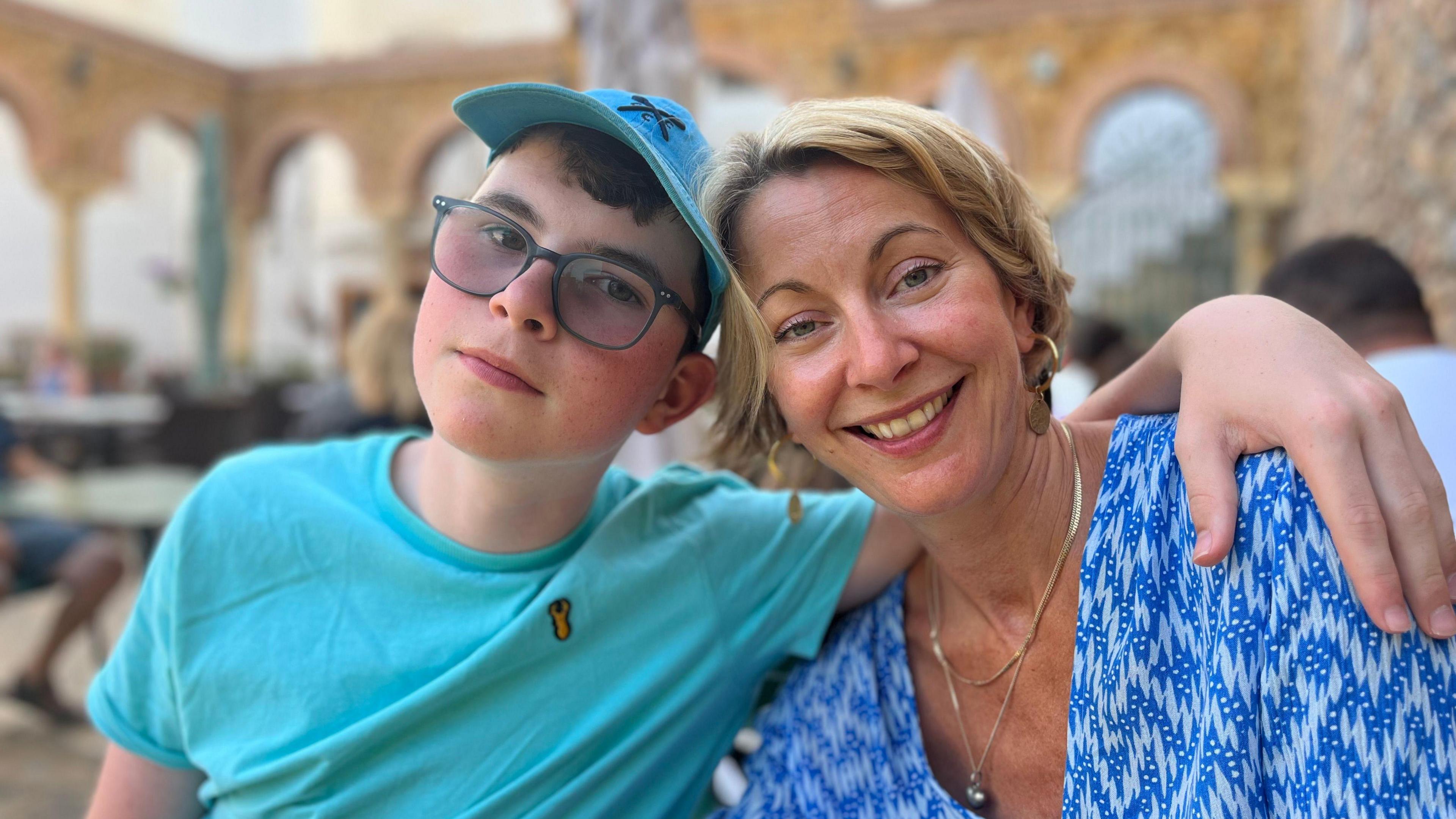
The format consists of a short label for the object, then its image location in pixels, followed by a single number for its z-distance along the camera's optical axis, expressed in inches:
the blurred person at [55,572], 161.2
